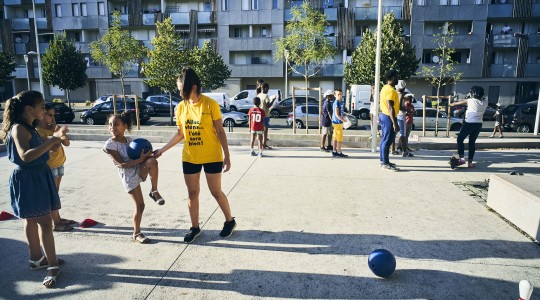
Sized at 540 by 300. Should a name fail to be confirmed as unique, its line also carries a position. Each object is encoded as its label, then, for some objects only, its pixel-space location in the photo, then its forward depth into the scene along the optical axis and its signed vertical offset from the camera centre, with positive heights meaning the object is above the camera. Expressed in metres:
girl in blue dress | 3.00 -0.69
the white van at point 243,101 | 26.81 -0.91
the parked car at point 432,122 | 18.11 -1.72
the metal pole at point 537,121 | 15.18 -1.39
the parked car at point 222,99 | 23.50 -0.66
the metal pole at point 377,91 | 9.26 -0.05
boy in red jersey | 8.94 -0.79
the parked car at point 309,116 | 17.92 -1.37
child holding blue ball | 3.79 -0.81
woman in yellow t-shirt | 3.74 -0.50
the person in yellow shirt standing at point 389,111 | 7.03 -0.44
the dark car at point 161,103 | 27.97 -1.07
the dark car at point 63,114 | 22.34 -1.58
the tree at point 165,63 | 21.52 +1.63
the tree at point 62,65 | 33.09 +2.30
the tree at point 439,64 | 32.78 +2.33
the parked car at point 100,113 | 21.20 -1.45
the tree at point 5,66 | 34.75 +2.30
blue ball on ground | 3.16 -1.57
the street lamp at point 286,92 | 34.93 -0.29
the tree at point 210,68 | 31.64 +1.96
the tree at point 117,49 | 30.92 +3.58
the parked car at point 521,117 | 17.67 -1.45
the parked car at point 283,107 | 25.26 -1.28
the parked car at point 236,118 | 18.49 -1.54
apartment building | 33.53 +6.18
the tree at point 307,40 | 26.78 +3.89
